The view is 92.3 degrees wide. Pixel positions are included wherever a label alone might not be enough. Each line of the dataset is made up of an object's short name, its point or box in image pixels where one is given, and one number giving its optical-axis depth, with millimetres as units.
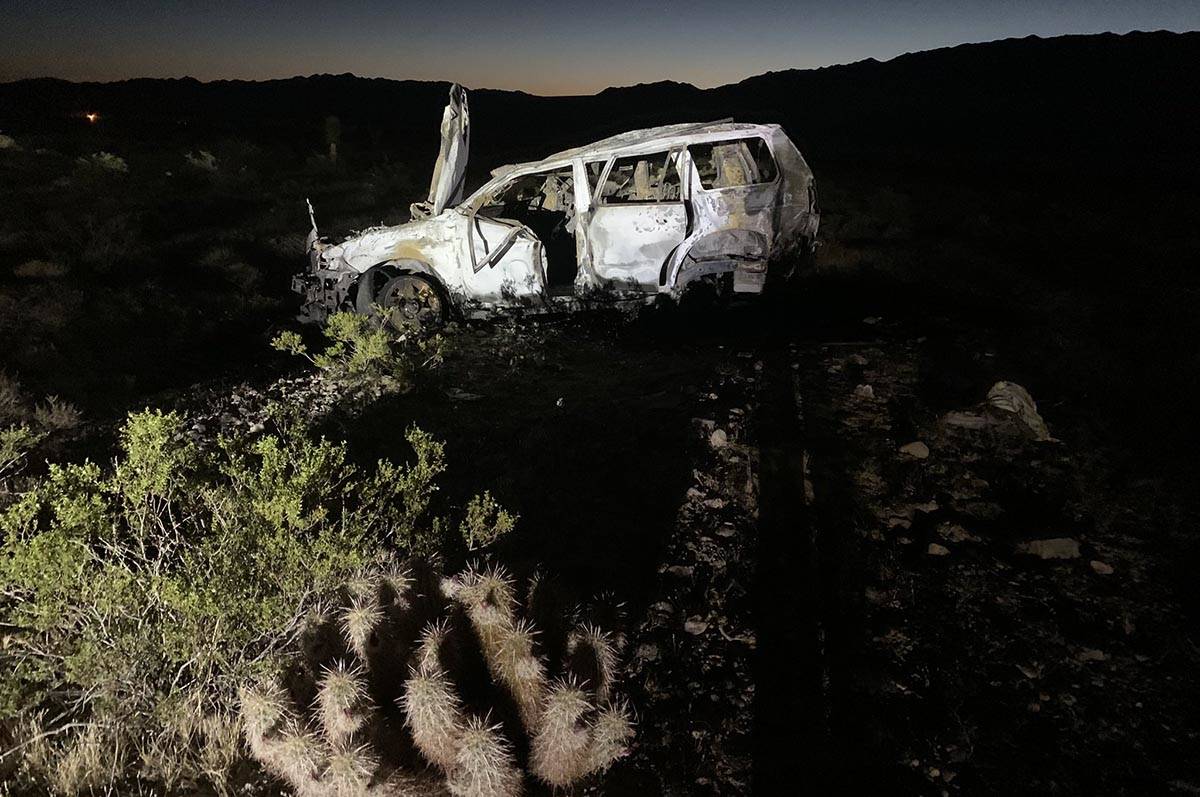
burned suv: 5660
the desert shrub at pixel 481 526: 2803
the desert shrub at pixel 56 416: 4430
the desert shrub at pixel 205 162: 15844
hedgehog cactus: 1834
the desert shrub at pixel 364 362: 4883
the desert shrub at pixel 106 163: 14411
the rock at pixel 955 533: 3156
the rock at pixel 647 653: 2588
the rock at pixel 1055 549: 2969
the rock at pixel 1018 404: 4004
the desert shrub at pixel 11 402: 4414
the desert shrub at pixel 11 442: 2711
